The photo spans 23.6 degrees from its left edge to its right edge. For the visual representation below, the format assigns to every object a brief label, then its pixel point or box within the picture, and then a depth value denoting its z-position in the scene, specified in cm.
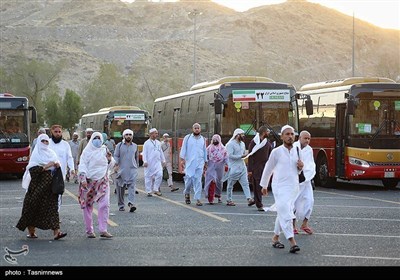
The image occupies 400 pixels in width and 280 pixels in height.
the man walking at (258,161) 2005
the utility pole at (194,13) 7751
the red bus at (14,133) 3381
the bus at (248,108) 2769
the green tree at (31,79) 10162
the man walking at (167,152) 2994
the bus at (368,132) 2734
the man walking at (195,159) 2247
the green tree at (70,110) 10394
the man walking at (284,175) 1342
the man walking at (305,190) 1553
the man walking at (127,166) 1994
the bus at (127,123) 5038
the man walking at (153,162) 2547
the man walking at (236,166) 2188
